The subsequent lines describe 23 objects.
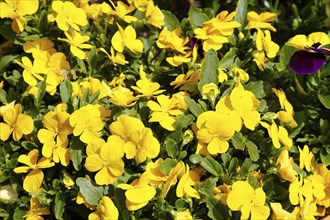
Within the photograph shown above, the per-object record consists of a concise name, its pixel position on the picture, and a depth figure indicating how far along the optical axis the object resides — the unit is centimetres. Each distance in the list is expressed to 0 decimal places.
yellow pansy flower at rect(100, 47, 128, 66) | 92
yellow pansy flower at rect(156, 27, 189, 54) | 93
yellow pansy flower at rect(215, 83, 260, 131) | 86
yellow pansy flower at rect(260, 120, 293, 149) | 86
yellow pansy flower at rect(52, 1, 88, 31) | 92
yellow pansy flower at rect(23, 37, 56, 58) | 94
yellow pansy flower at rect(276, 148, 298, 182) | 85
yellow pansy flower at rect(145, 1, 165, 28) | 95
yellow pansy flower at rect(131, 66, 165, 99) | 89
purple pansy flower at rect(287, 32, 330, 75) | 91
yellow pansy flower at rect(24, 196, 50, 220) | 88
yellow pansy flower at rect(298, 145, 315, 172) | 88
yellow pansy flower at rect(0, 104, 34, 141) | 88
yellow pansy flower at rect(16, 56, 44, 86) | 91
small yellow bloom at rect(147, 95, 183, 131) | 86
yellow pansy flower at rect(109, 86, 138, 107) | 87
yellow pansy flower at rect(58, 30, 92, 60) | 92
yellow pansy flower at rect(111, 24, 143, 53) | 92
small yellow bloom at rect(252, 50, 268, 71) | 93
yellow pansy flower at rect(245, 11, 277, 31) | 95
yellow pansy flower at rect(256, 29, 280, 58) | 92
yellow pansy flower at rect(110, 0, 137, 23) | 94
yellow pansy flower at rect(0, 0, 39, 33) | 93
